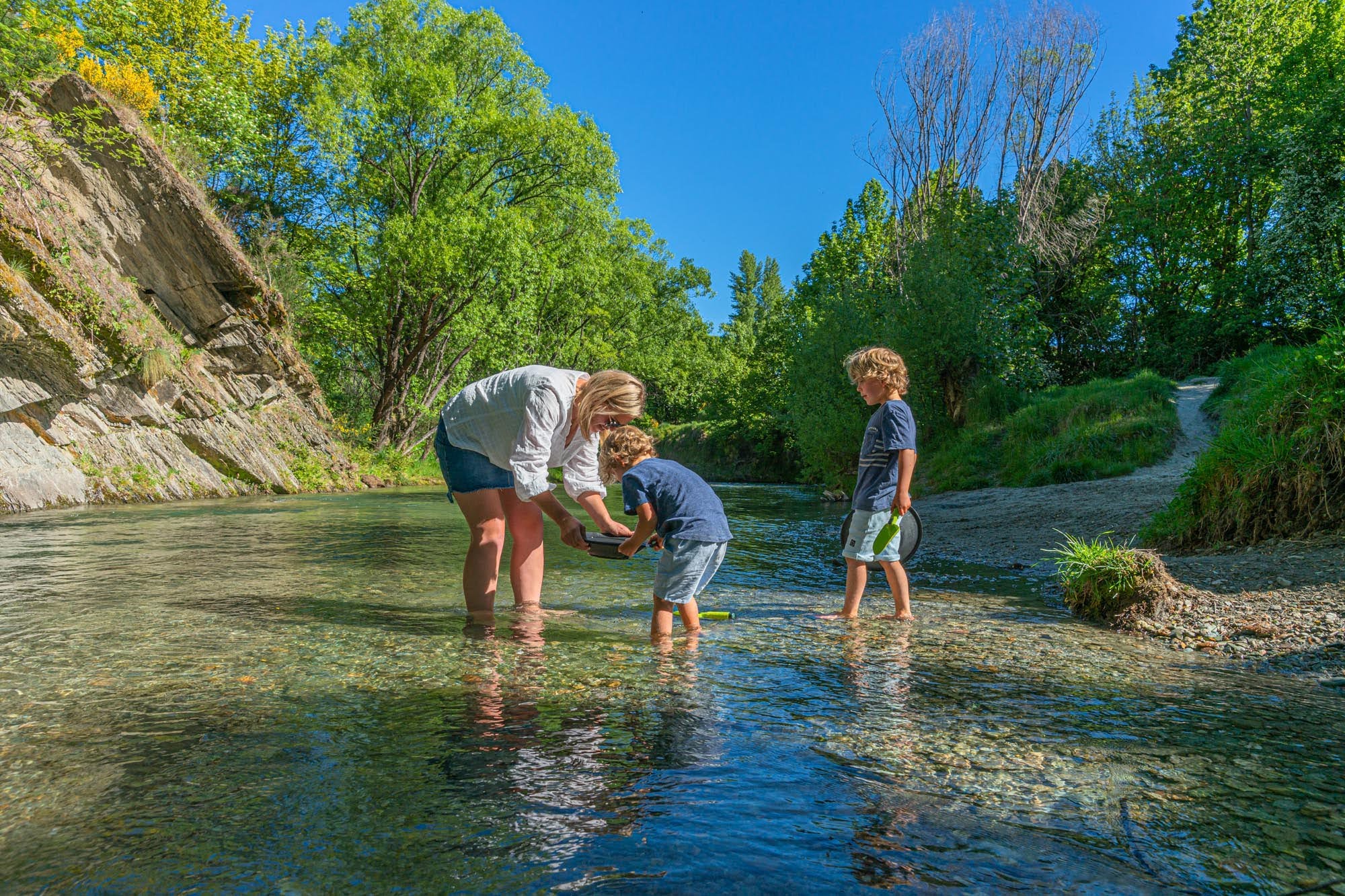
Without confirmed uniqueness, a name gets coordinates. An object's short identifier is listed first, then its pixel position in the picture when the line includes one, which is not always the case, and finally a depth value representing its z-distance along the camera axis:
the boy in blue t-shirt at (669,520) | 4.99
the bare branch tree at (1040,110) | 29.20
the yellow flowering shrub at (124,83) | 20.25
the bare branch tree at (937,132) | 31.39
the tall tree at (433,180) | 27.09
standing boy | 5.79
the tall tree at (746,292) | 79.69
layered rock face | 13.27
